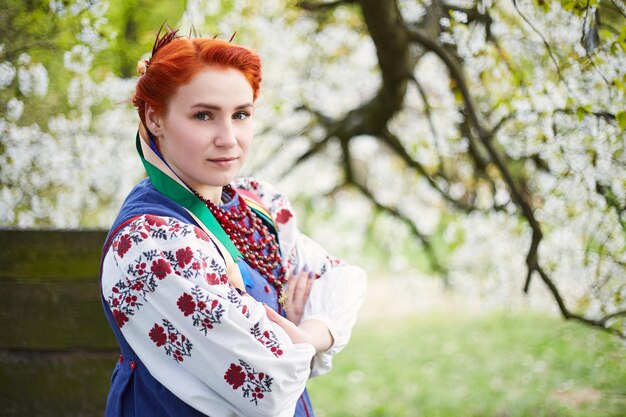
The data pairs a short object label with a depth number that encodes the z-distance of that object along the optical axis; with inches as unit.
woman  59.4
